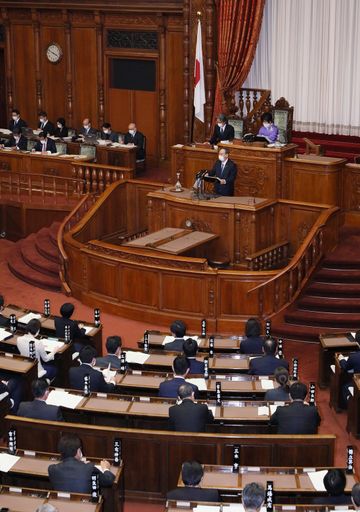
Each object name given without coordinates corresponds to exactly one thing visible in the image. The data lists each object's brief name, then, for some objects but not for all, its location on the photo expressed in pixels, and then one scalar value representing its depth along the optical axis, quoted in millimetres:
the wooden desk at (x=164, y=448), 8031
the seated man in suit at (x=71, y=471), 7090
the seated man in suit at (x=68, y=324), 10500
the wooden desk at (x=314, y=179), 14273
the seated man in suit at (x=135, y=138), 17828
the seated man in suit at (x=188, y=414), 8133
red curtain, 17469
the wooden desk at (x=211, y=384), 9016
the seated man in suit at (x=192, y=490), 6742
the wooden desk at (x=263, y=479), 7129
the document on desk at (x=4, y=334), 10477
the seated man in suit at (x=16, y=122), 19286
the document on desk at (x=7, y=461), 7477
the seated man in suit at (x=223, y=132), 15297
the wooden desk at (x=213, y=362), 9734
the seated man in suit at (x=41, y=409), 8391
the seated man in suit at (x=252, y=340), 10094
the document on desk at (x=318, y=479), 7188
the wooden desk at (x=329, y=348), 10570
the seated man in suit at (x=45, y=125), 18953
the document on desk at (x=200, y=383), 9109
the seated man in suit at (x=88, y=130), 18531
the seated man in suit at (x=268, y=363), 9445
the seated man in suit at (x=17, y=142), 18328
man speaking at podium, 14188
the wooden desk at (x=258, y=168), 14461
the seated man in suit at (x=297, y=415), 8167
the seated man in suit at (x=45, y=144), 18000
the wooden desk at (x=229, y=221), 13953
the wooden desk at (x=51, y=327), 10875
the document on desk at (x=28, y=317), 11039
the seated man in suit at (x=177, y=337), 10156
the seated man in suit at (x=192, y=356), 9398
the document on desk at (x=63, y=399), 8652
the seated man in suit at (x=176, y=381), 8559
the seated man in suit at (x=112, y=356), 9414
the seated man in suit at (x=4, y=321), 10836
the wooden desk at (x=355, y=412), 9414
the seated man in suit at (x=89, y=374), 9023
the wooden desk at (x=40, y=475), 7344
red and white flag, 17516
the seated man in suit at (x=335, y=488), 6664
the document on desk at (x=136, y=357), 9969
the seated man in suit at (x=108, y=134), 18062
